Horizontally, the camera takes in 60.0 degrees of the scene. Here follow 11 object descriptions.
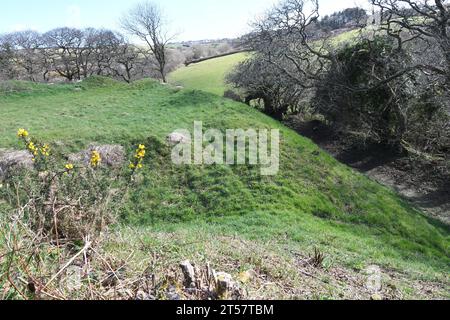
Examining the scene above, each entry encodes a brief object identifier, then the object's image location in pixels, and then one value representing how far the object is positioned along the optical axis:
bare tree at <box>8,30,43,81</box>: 41.32
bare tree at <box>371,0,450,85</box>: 13.78
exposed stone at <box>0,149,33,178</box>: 11.64
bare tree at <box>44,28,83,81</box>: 41.94
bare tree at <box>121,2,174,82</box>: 37.97
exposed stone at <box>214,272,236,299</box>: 3.07
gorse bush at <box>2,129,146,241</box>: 4.52
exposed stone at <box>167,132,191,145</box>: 14.29
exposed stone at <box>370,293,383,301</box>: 3.72
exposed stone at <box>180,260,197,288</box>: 3.25
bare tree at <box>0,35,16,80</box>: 38.53
